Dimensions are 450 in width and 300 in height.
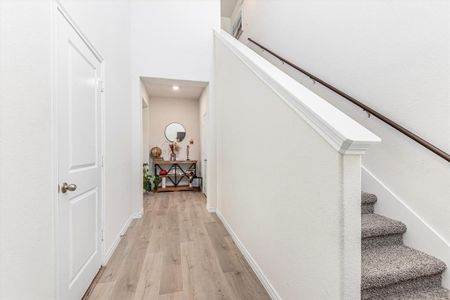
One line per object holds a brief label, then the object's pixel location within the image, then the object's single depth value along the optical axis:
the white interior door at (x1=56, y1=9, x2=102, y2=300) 1.35
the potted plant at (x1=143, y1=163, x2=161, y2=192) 5.09
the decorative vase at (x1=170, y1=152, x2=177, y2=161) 5.77
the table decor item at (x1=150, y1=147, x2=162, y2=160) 5.66
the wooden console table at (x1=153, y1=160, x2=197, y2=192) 5.52
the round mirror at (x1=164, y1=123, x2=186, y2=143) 5.89
